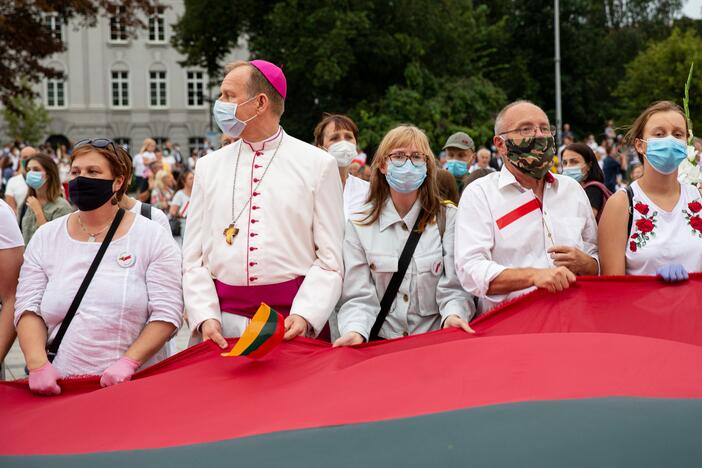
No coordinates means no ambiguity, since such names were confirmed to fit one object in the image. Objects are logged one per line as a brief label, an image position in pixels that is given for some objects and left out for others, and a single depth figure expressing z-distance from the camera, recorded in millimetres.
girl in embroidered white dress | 5301
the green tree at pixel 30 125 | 64938
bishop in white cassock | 5281
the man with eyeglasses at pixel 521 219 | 5148
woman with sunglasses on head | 5141
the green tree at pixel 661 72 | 52719
